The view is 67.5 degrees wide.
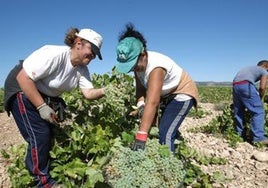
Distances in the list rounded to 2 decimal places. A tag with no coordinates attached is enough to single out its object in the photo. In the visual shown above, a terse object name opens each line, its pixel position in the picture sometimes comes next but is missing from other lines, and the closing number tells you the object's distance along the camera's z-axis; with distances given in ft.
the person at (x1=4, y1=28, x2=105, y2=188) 5.66
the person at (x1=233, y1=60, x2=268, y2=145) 11.43
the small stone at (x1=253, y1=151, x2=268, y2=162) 9.74
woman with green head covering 5.34
